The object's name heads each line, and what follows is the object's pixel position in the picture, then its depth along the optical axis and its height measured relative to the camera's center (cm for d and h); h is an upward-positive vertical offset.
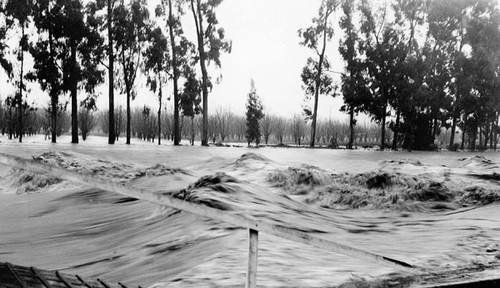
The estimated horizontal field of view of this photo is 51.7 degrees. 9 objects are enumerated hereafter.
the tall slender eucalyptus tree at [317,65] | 2452 +322
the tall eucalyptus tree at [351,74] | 2400 +279
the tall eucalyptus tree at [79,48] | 2156 +337
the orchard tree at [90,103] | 2239 +96
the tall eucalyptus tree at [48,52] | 2161 +308
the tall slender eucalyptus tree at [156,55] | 2472 +352
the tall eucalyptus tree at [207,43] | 2194 +369
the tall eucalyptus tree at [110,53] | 2308 +333
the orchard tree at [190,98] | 2311 +134
